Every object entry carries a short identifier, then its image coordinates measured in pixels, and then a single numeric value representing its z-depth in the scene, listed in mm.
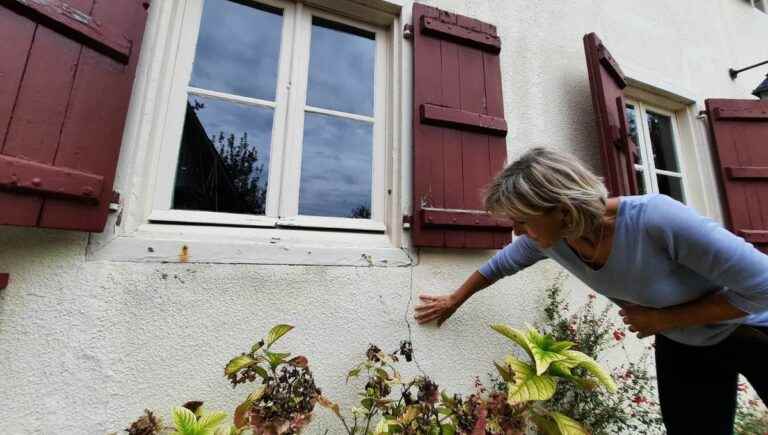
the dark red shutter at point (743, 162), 2629
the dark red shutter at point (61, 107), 1108
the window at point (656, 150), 2801
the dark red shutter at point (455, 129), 1797
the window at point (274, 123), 1649
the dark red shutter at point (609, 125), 2182
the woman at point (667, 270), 1013
